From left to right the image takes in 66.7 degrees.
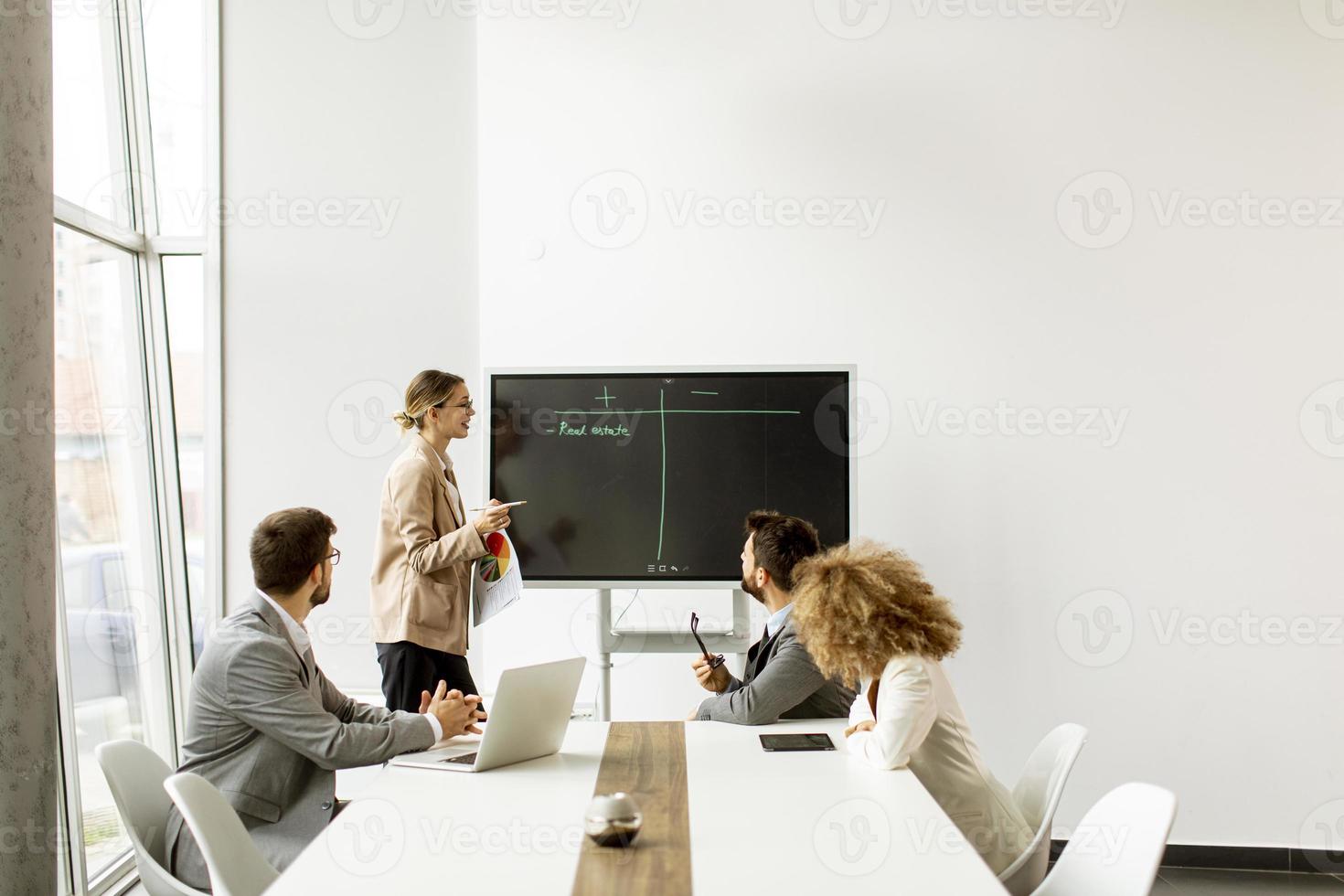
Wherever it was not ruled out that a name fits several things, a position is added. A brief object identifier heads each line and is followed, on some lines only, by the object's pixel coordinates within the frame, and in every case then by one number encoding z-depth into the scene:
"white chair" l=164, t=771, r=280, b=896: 1.89
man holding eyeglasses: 2.72
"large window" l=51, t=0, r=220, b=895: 3.63
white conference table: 1.65
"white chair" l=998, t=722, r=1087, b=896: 2.36
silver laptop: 2.22
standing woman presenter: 3.30
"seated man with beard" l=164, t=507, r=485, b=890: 2.28
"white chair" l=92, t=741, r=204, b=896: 2.22
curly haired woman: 2.26
